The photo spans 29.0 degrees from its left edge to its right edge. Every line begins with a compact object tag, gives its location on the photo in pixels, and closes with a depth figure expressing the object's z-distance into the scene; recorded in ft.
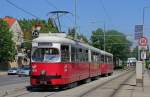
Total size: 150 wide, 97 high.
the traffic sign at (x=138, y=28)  64.63
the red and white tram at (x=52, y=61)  54.63
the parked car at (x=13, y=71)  136.83
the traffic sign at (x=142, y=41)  64.57
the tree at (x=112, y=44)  254.68
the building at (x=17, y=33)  196.58
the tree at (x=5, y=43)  160.64
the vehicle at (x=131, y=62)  337.68
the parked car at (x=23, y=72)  118.42
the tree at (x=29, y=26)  210.12
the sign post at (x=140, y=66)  64.69
